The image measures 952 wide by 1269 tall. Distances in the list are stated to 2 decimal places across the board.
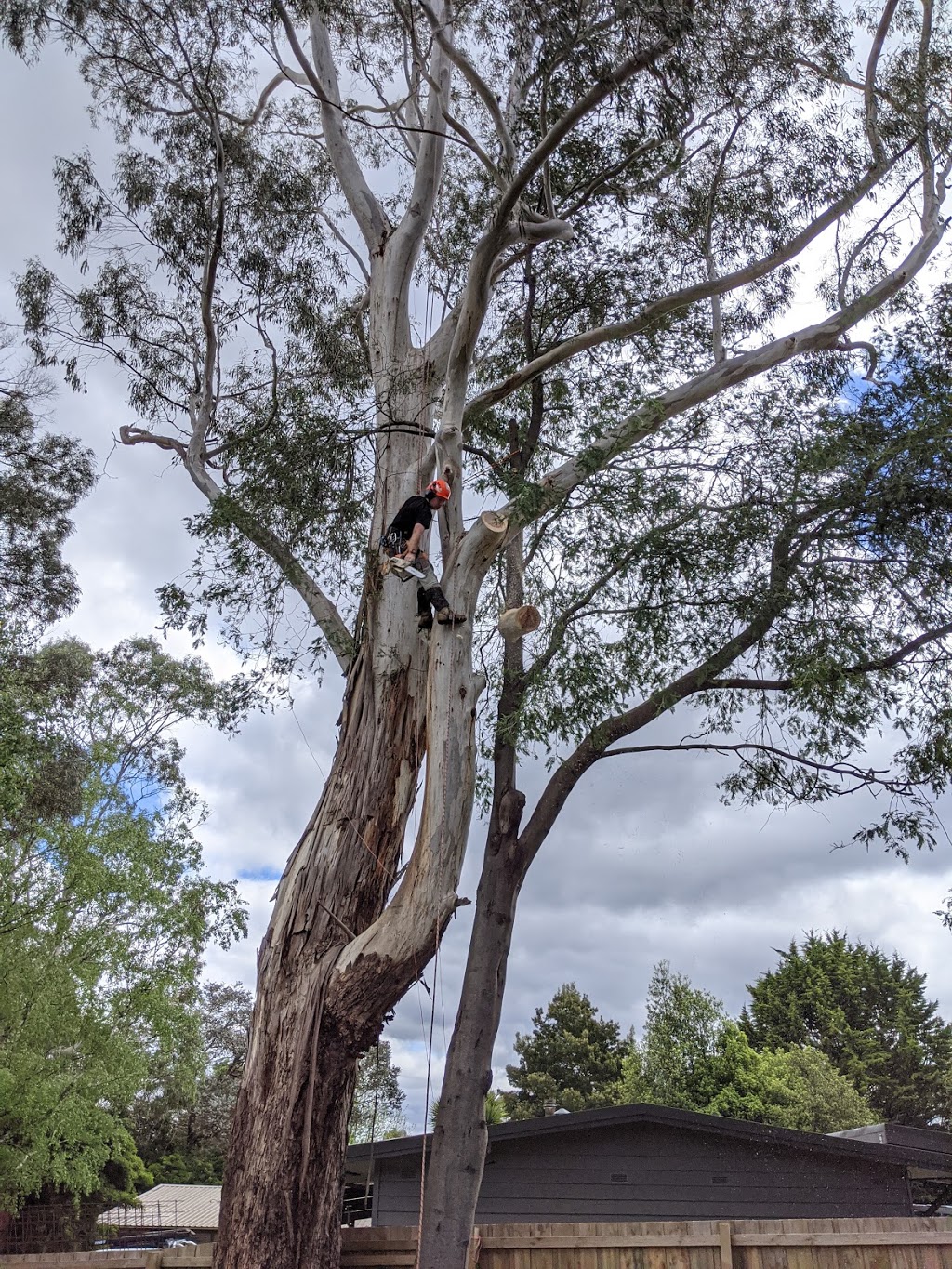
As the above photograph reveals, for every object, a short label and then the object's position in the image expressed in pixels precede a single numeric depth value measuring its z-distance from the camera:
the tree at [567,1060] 39.72
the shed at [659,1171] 11.19
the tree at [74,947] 12.40
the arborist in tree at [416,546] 6.61
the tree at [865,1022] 35.84
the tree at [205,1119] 28.58
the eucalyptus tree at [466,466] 6.02
